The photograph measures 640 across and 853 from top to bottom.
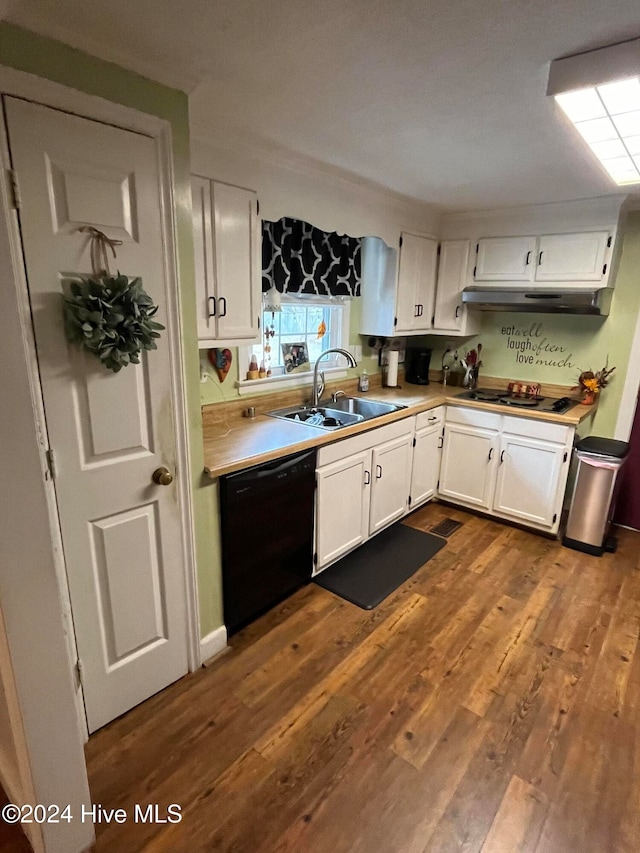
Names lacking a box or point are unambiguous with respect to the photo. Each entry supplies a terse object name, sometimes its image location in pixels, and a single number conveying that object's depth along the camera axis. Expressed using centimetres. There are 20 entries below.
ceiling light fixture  128
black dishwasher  206
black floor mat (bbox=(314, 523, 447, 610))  262
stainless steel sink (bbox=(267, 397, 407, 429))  289
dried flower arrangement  328
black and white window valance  265
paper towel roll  371
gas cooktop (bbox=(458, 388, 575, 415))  322
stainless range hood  300
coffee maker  398
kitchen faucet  295
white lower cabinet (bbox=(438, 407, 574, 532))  309
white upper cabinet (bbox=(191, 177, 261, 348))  203
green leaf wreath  137
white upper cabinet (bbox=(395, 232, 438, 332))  336
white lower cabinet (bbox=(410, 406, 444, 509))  333
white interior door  133
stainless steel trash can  295
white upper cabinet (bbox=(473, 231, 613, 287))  302
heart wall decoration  252
